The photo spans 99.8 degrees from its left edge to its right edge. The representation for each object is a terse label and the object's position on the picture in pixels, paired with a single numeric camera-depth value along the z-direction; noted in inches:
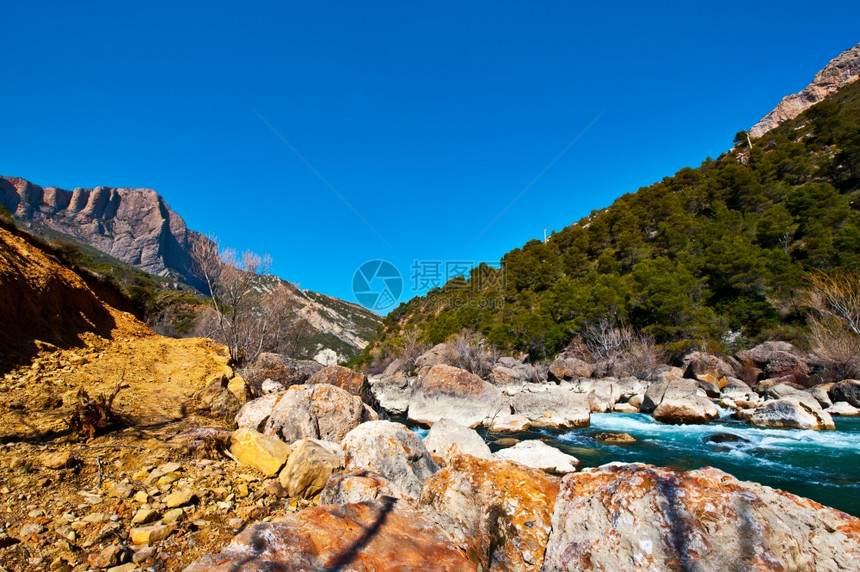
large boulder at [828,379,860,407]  604.4
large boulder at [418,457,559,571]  130.1
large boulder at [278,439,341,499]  186.2
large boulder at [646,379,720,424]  601.3
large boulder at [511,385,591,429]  629.0
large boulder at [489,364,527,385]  1225.4
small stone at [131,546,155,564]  116.3
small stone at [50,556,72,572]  105.5
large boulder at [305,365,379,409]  473.1
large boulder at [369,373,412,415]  959.0
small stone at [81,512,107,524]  127.6
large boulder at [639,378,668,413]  694.5
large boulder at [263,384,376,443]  277.7
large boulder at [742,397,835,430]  506.0
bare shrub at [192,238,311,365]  645.9
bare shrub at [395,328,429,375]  1839.3
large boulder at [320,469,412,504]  163.0
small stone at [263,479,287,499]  179.8
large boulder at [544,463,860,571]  95.1
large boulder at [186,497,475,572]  102.4
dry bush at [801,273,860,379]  698.2
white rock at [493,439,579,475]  370.6
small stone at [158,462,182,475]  169.1
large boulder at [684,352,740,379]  840.3
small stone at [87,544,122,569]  110.6
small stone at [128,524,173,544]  124.3
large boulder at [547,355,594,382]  1109.7
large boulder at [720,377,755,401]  722.2
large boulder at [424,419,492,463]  291.4
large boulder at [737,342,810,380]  784.9
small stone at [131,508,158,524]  132.5
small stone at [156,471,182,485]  159.8
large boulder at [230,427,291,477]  197.5
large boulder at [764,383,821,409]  571.2
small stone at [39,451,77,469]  153.3
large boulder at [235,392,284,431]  277.7
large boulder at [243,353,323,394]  468.6
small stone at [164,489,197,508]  146.7
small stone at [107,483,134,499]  145.4
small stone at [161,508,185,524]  137.2
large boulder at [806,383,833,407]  617.0
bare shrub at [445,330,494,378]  1343.5
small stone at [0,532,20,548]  108.7
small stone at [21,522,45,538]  115.1
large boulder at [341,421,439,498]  208.2
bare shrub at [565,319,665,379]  1056.8
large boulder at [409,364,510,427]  671.1
